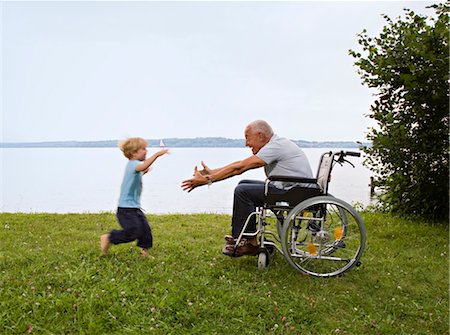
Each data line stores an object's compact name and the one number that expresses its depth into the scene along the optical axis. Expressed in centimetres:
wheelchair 391
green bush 551
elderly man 404
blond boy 414
